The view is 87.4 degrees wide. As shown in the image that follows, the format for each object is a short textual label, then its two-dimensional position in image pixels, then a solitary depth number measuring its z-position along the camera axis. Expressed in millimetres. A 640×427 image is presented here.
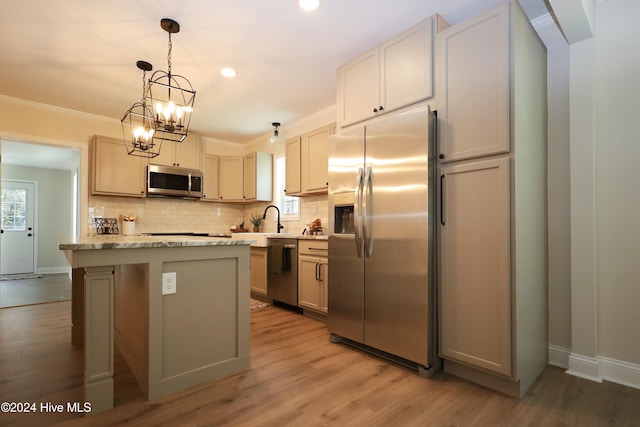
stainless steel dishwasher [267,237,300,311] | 3921
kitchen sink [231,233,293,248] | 4293
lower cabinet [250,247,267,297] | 4352
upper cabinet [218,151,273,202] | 5426
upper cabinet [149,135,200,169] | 5062
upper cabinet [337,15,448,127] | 2432
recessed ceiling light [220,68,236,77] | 3430
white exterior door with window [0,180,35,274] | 7348
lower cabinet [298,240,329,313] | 3525
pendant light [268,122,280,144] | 5146
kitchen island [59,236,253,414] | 1775
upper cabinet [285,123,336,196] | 4173
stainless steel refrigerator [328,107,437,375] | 2252
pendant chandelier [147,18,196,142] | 2484
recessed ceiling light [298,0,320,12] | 2410
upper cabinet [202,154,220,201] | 5574
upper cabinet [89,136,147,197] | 4500
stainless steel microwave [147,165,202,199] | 4840
